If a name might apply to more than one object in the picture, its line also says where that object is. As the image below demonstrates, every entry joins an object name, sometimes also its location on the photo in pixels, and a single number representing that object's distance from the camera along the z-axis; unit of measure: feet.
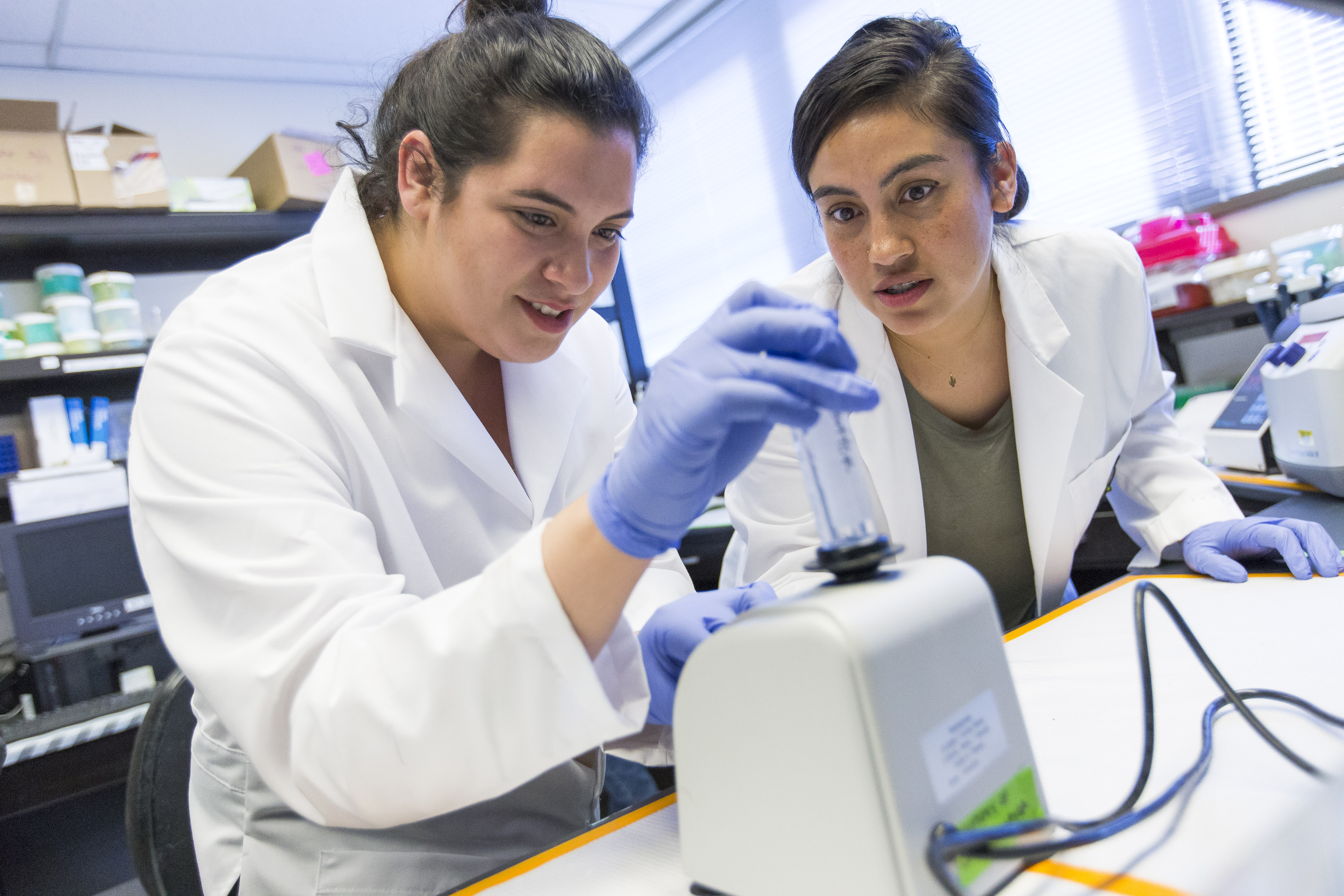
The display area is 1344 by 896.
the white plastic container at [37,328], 7.55
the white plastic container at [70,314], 7.70
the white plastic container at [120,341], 7.89
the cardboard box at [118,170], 7.62
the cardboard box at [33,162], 7.27
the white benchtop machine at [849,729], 1.43
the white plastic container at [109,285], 7.99
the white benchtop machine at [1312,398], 3.90
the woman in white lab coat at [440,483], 1.91
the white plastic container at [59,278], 7.89
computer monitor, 6.94
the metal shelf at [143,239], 7.64
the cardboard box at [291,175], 8.54
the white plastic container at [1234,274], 6.31
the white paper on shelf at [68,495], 7.18
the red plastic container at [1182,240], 6.77
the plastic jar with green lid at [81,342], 7.71
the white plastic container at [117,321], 7.93
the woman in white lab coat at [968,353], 3.63
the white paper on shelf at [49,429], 7.72
